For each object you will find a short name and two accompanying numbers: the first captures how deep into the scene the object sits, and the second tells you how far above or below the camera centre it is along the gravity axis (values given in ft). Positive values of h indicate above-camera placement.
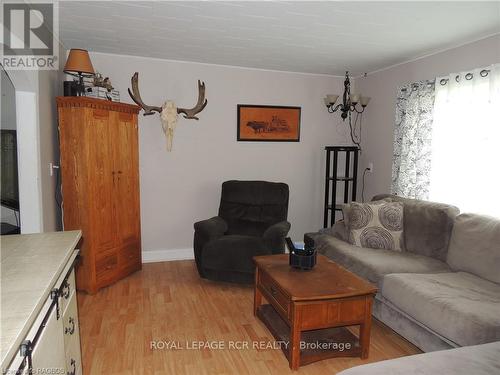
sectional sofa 6.62 -2.78
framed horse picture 13.91 +1.23
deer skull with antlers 12.41 +1.45
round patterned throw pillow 10.54 -2.07
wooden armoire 9.95 -0.88
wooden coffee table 6.97 -3.13
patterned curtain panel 11.31 +0.56
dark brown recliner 10.82 -2.57
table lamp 9.66 +2.37
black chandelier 13.51 +2.11
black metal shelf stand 13.65 -0.81
